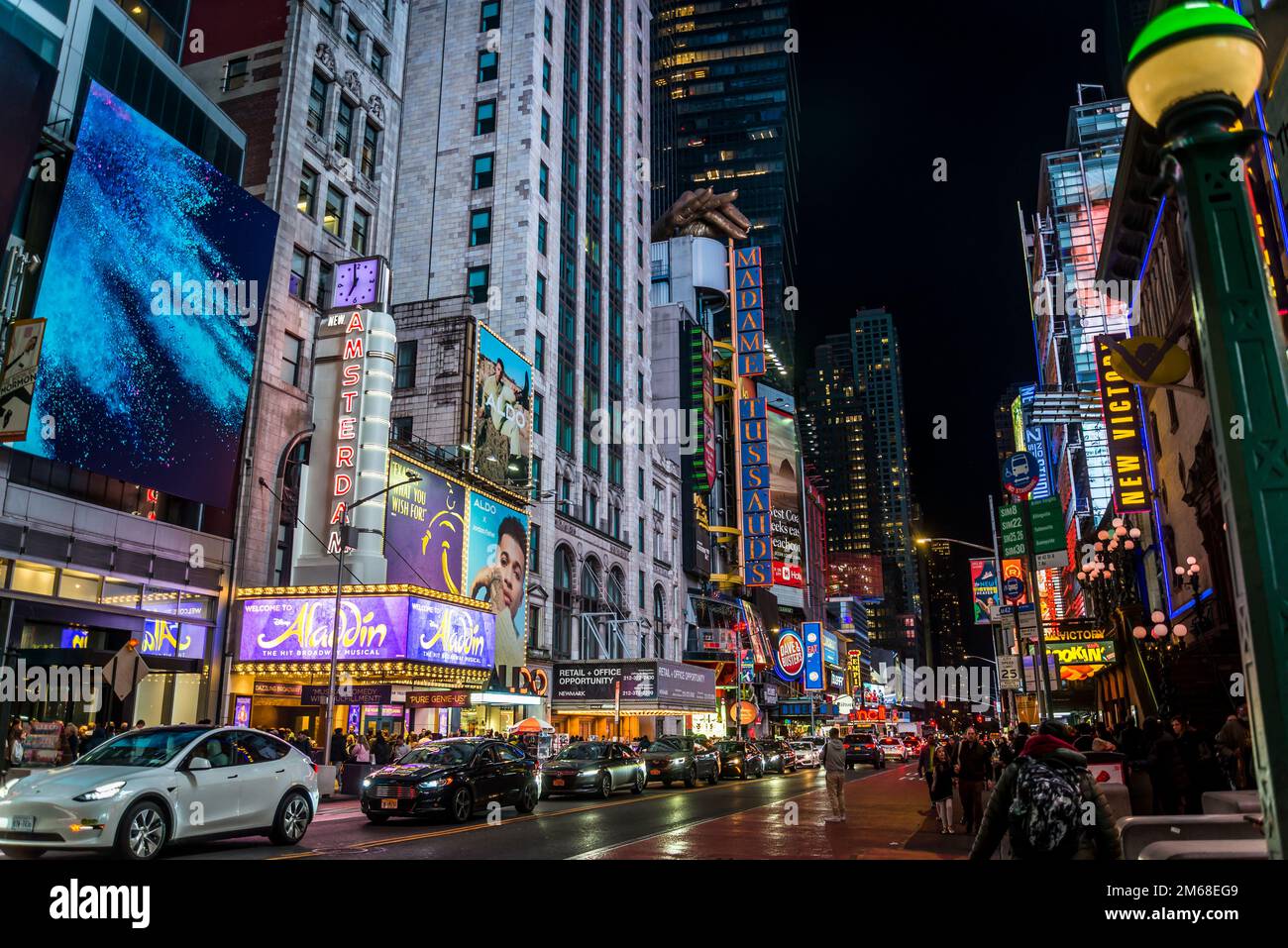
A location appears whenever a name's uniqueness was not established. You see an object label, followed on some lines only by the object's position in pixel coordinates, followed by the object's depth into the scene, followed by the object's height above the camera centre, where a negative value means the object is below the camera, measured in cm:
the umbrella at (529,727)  3791 -151
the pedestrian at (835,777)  1944 -181
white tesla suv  1075 -130
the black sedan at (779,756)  4531 -328
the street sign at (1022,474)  3681 +860
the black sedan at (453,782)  1758 -179
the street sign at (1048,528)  3734 +654
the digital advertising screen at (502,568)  3969 +529
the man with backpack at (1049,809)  553 -73
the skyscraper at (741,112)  17400 +10931
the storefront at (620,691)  4491 -12
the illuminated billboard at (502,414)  4188 +1273
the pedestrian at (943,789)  1731 -185
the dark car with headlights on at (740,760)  3768 -297
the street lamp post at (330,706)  2464 -43
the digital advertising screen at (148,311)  2470 +1090
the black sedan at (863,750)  5306 -346
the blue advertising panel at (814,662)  11181 +315
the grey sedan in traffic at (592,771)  2564 -225
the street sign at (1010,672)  4703 +83
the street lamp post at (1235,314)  427 +187
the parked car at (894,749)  6406 -416
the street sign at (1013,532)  3878 +727
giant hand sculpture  9319 +4681
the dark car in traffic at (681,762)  3181 -251
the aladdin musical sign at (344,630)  2997 +192
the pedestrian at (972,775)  1758 -170
